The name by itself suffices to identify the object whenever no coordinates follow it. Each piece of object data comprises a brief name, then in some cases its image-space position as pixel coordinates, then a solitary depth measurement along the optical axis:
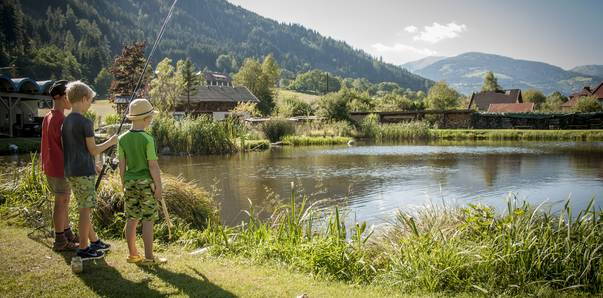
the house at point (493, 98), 84.81
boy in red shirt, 4.91
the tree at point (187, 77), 46.03
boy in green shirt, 4.51
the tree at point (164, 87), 40.03
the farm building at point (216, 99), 53.19
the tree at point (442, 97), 70.04
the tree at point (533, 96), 89.69
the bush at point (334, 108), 43.66
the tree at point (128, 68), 42.36
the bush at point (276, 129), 34.42
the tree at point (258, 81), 70.94
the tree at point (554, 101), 71.49
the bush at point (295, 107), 50.99
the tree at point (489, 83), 95.81
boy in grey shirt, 4.59
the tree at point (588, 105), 54.38
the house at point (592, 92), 70.69
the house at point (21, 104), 25.59
